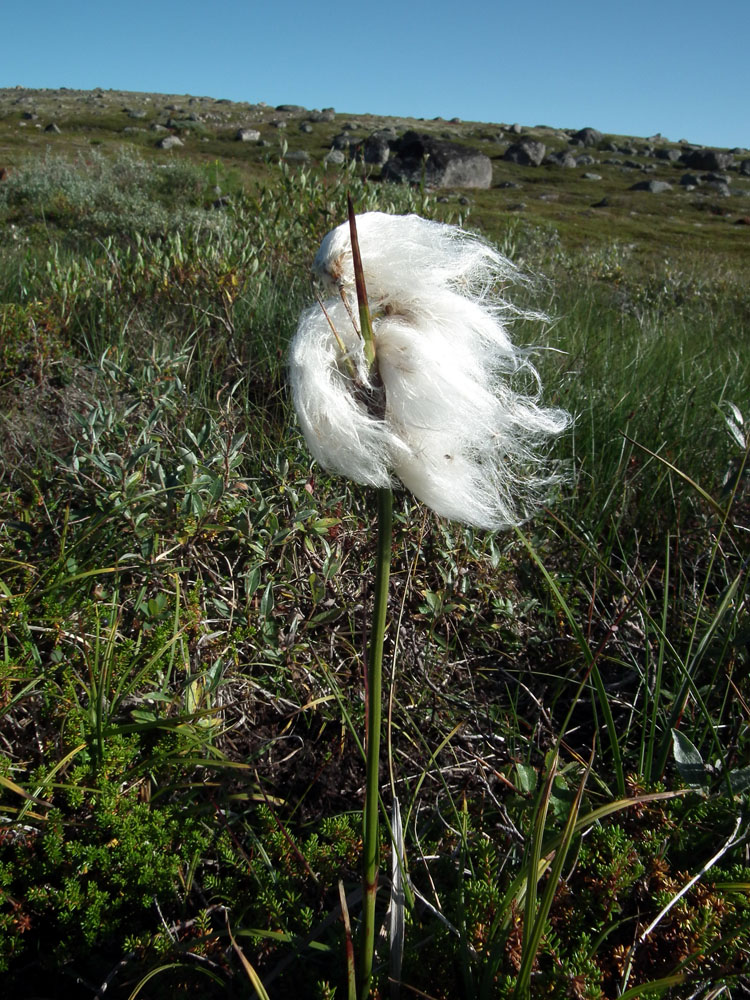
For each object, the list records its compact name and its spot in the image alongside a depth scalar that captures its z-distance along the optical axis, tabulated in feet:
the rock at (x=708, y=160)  218.79
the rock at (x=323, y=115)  254.43
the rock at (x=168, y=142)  154.10
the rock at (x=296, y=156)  133.61
